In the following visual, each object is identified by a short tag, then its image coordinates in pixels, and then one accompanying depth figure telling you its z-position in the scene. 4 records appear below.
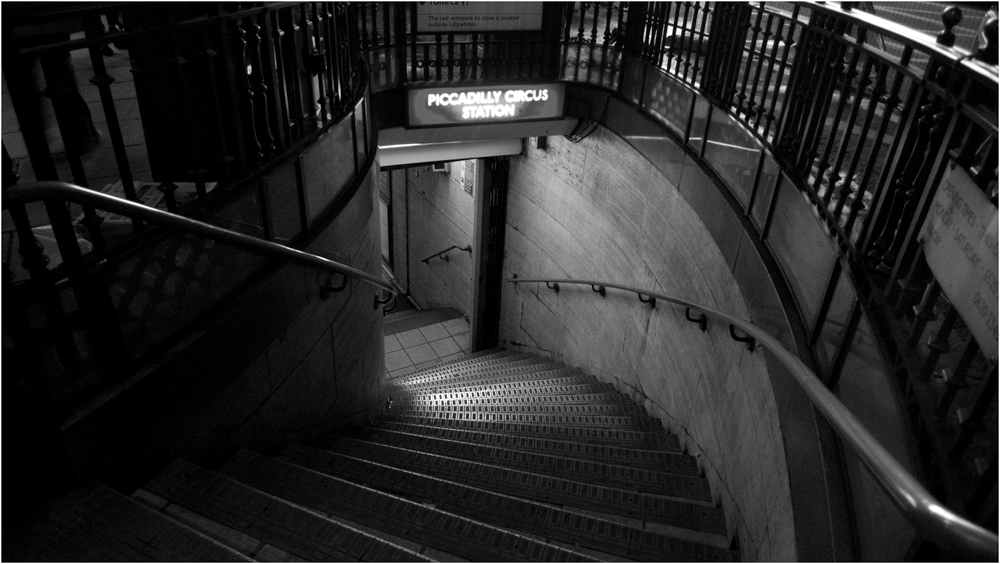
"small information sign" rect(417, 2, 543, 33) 6.34
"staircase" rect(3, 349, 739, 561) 2.07
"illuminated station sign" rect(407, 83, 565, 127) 6.33
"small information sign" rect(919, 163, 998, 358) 1.64
